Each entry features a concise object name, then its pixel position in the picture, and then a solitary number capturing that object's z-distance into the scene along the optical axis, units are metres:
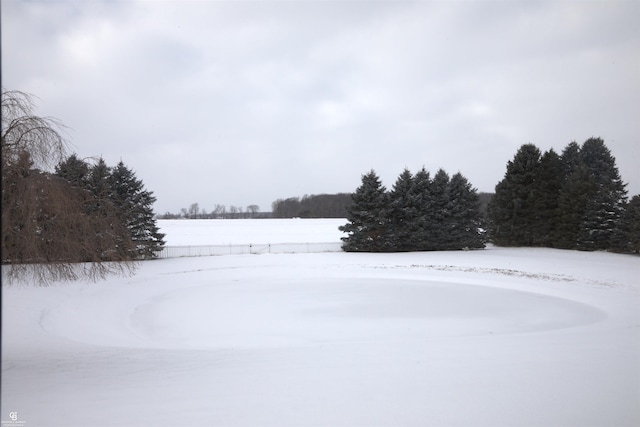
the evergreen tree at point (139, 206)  24.44
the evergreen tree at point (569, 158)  35.91
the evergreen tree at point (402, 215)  30.86
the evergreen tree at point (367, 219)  30.56
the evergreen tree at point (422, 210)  31.14
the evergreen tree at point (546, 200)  31.59
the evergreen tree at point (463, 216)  32.12
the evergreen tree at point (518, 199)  32.44
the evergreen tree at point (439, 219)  31.95
